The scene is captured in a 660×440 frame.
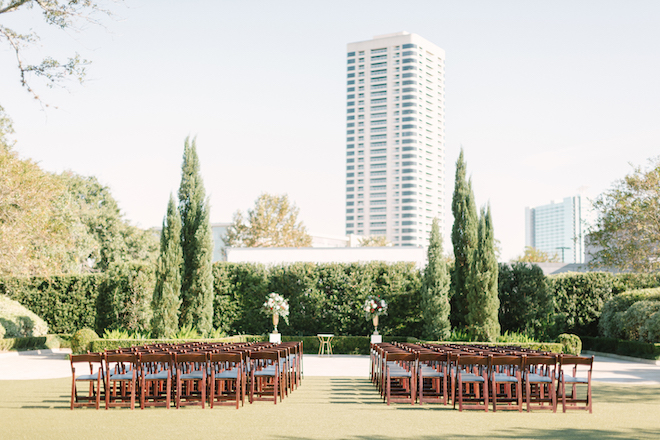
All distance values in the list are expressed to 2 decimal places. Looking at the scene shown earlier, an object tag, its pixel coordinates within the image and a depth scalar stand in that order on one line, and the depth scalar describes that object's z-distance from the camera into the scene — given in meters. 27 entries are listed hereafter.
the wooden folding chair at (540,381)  8.18
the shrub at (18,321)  19.55
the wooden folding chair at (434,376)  8.48
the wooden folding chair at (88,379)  8.15
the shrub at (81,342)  16.23
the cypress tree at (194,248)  18.27
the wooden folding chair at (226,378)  8.28
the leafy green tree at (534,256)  58.48
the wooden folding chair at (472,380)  8.18
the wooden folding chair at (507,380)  8.19
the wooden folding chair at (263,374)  8.66
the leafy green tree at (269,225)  42.09
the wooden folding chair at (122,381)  8.19
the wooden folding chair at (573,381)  8.23
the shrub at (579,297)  21.02
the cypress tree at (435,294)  17.84
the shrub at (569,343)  16.53
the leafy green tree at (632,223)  16.64
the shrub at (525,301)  19.11
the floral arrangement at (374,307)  18.52
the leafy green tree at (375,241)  65.69
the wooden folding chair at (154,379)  8.26
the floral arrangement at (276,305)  18.88
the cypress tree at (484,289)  17.45
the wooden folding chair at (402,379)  8.65
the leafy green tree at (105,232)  33.62
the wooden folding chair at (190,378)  8.27
